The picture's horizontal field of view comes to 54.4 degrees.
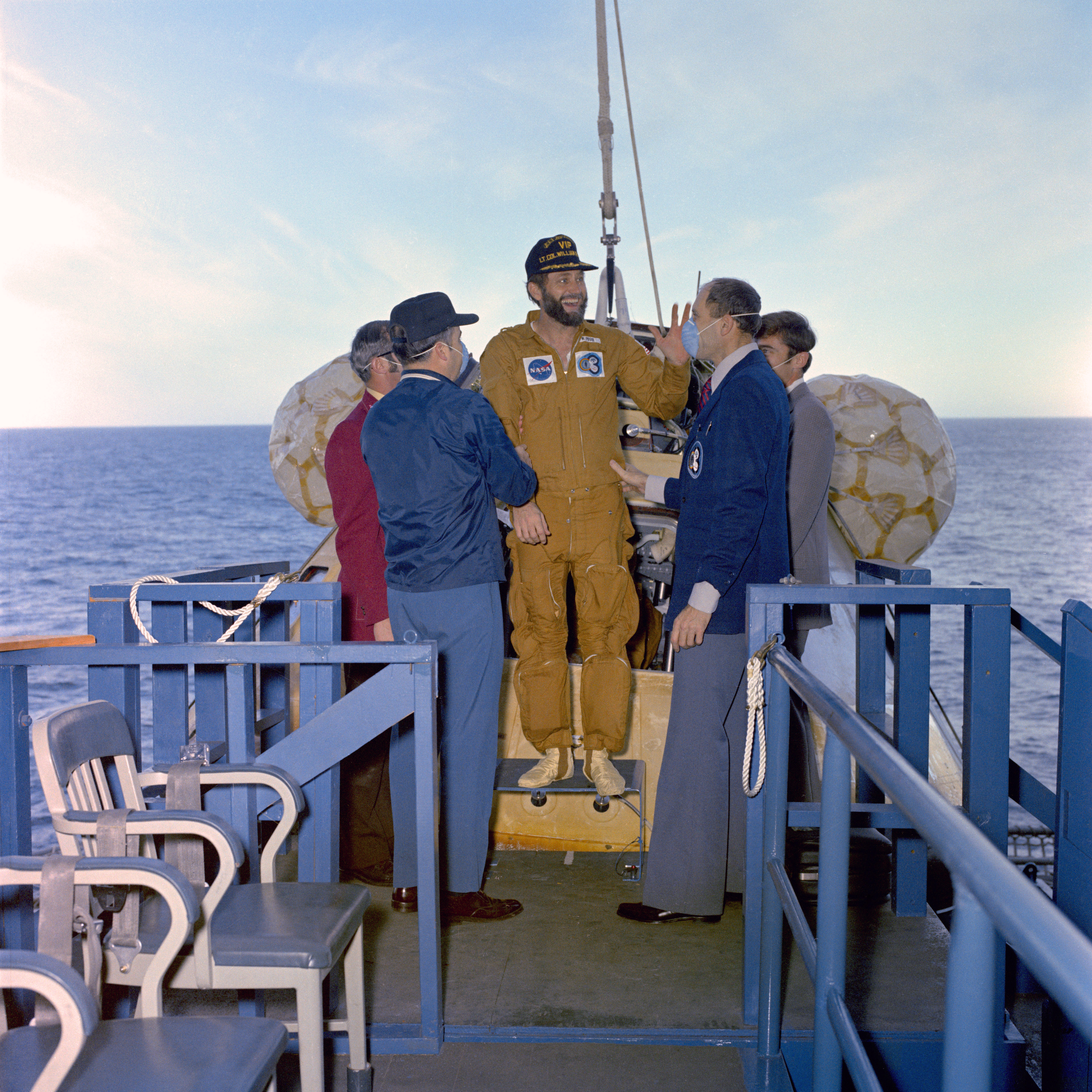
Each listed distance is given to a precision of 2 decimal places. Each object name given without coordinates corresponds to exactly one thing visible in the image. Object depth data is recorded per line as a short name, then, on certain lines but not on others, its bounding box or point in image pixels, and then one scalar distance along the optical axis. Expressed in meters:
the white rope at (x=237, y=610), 2.70
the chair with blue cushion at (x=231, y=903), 1.98
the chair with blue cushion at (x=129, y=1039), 1.32
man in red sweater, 3.82
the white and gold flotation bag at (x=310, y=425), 8.15
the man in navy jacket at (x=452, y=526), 3.18
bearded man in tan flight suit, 3.92
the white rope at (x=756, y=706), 2.52
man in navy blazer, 3.04
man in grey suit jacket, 3.70
